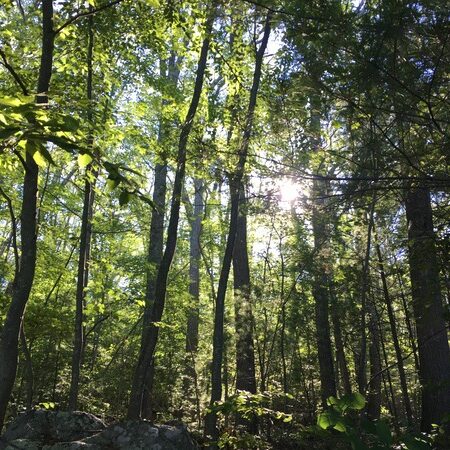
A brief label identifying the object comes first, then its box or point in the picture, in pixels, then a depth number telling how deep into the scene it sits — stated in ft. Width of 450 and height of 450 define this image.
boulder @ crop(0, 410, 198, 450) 13.84
